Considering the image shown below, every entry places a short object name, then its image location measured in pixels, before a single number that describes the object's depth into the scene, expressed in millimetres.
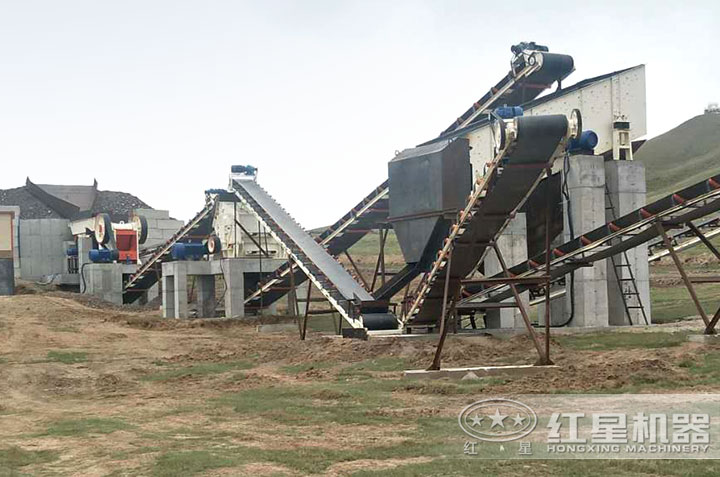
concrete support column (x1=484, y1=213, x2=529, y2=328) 36562
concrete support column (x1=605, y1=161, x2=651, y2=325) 36344
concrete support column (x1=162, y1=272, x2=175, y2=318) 54688
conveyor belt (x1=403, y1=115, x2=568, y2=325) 22891
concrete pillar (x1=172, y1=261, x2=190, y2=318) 52750
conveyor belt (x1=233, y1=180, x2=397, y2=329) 33406
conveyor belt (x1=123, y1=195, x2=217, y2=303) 55500
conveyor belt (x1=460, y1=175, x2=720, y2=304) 26625
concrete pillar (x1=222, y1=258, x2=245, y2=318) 49875
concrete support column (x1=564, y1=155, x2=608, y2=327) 35125
